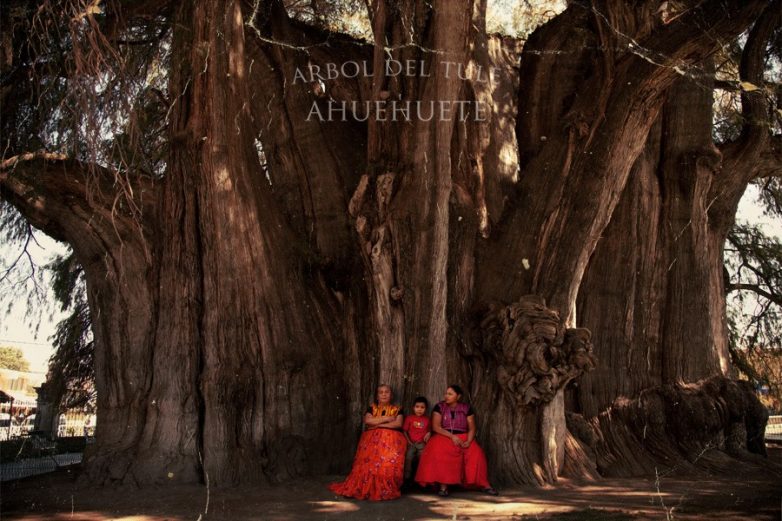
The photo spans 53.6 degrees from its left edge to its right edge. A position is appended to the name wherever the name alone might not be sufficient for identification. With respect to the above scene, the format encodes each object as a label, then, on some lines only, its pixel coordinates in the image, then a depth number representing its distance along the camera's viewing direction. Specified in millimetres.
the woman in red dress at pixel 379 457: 6355
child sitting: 6836
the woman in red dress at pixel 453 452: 6559
